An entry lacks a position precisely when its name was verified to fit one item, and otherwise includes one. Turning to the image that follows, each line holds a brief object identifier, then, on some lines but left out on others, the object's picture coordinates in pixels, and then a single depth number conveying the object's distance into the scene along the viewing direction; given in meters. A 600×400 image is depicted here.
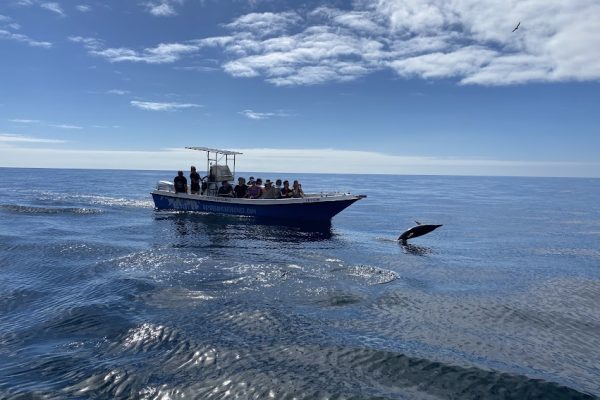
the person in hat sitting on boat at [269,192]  25.37
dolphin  20.28
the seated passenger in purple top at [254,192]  25.81
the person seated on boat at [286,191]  25.23
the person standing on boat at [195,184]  28.03
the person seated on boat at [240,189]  26.05
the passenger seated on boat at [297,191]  25.06
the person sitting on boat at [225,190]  26.42
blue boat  23.84
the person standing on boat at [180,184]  28.36
